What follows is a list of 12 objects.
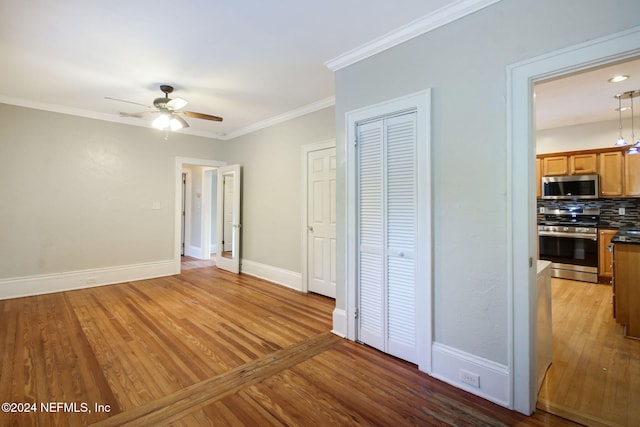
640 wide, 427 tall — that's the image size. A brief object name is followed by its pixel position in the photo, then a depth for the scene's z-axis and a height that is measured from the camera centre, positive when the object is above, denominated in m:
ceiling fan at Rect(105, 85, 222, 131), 3.45 +1.26
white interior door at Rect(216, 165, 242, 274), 5.56 -0.03
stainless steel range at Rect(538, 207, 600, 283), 4.87 -0.42
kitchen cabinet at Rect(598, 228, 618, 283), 4.77 -0.64
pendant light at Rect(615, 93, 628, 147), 3.92 +1.60
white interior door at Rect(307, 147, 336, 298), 4.07 -0.06
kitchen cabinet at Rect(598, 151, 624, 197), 4.81 +0.76
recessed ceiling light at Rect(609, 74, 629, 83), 3.20 +1.57
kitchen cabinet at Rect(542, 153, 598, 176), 5.08 +0.99
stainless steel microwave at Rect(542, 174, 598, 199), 5.00 +0.57
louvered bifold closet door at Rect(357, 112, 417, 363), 2.38 -0.14
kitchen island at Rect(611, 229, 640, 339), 2.85 -0.66
